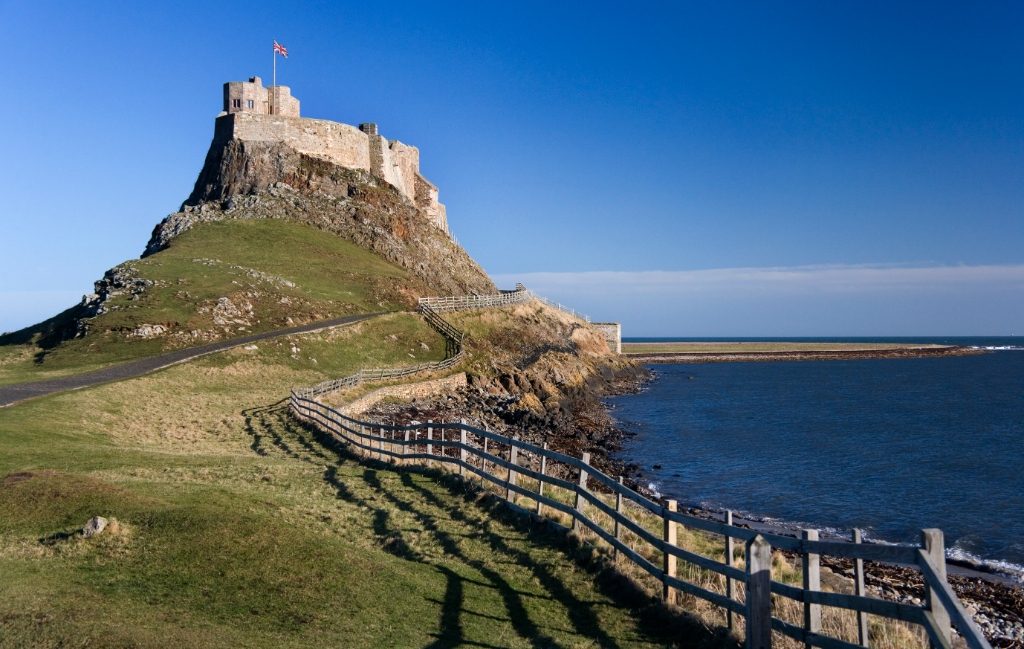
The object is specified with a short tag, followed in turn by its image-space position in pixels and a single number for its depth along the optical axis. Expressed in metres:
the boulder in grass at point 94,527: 14.71
